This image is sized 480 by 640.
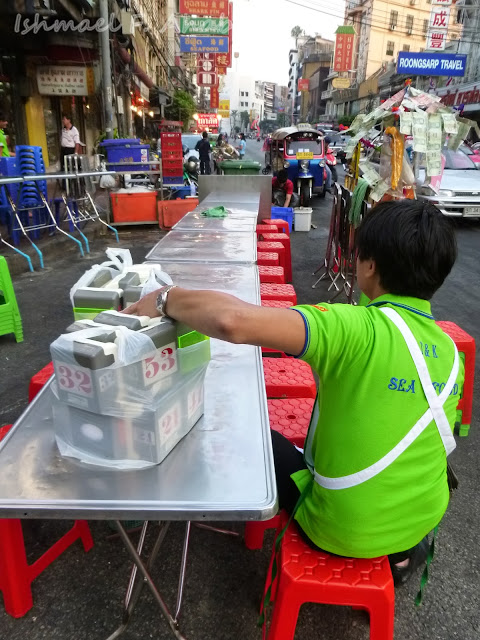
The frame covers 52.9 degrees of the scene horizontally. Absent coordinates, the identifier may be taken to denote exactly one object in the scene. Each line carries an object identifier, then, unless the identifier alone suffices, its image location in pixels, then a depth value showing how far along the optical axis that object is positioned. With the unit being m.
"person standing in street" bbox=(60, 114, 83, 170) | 12.39
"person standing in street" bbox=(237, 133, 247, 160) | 29.79
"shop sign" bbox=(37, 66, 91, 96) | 12.37
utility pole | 11.54
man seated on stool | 1.31
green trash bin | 11.49
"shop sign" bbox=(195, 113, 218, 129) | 41.12
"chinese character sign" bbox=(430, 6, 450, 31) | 19.97
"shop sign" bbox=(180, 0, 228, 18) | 17.66
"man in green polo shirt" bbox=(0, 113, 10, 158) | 8.07
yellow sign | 40.66
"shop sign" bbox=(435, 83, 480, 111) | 26.02
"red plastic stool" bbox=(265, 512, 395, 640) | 1.59
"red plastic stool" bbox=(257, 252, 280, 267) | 5.46
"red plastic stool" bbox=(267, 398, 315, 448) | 2.53
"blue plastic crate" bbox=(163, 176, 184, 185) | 10.76
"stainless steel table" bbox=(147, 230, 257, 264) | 3.93
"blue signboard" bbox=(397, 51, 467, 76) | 19.72
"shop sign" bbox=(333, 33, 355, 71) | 34.09
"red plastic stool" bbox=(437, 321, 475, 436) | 3.41
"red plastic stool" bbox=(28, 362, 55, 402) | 2.71
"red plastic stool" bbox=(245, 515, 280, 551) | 2.39
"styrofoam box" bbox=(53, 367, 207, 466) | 1.39
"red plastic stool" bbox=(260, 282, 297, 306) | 4.14
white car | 9.98
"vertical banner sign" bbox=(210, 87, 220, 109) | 36.03
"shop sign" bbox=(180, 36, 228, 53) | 19.97
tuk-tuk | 12.56
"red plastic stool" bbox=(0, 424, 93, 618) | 1.90
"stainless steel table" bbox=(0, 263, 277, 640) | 1.33
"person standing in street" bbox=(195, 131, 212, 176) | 16.25
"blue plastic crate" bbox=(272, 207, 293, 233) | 9.64
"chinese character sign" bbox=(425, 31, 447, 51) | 20.41
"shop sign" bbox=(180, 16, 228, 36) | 18.17
